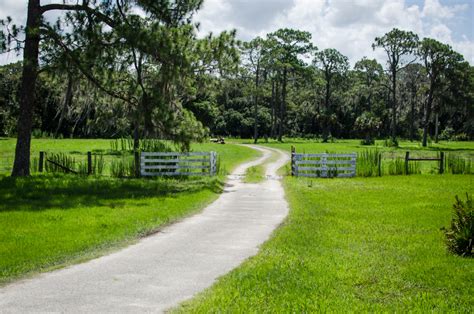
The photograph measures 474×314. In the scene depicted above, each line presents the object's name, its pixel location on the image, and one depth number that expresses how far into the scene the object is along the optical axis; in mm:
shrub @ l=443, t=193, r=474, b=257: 8930
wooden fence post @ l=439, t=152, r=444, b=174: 26278
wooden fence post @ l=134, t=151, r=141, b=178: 23375
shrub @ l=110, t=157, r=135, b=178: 23269
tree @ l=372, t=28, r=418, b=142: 60500
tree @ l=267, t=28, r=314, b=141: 68938
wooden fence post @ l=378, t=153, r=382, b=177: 25742
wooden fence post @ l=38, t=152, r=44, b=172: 23438
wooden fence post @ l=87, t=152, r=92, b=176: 23734
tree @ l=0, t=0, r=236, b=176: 18469
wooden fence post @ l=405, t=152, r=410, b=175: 26188
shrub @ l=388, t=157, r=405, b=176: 26250
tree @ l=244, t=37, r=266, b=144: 66938
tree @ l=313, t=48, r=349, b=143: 77106
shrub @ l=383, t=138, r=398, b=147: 57812
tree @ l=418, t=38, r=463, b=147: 59406
